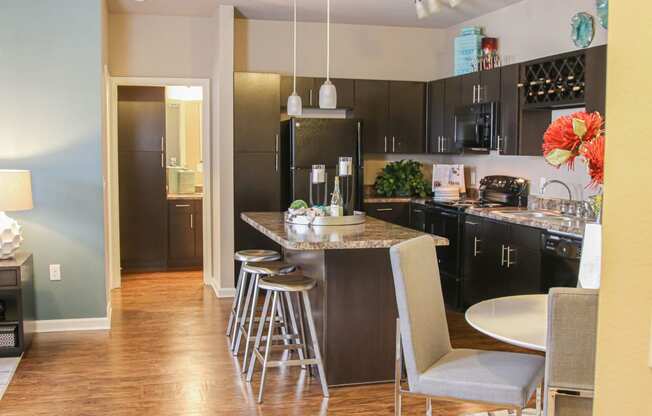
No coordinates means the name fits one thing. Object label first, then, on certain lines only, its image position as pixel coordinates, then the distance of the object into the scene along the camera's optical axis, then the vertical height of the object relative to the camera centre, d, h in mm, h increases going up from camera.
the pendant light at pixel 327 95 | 4547 +420
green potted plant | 7027 -215
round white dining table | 2332 -582
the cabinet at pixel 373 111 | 6980 +492
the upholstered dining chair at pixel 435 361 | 2607 -806
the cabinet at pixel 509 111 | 5570 +400
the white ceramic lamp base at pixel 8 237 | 4633 -518
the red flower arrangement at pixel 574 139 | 2219 +71
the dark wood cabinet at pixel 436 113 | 6867 +468
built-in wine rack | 4844 +577
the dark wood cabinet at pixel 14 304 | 4527 -948
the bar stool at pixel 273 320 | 3812 -884
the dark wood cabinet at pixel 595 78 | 4605 +547
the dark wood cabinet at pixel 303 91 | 6762 +671
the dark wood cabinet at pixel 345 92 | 6930 +671
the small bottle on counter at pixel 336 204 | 4531 -285
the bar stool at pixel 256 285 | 4285 -803
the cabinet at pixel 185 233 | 8172 -857
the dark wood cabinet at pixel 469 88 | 6180 +651
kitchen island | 3895 -826
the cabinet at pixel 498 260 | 4906 -743
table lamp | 4496 -272
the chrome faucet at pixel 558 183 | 5336 -183
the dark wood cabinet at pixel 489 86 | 5812 +631
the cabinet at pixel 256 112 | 6523 +445
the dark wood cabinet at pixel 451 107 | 6527 +503
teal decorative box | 6496 +1007
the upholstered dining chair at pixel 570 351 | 1989 -550
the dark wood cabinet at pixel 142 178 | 7965 -210
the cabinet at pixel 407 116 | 7062 +448
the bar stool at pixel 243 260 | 4727 -671
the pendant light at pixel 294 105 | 4949 +387
